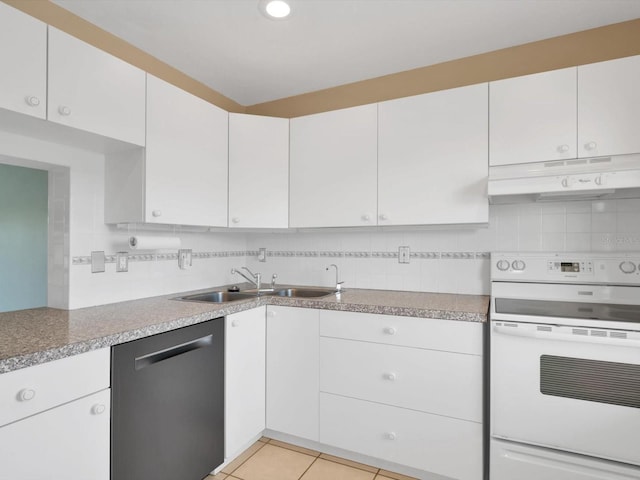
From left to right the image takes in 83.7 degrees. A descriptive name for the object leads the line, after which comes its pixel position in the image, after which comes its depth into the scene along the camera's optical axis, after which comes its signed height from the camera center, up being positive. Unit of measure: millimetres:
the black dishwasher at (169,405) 1336 -692
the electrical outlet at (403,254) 2424 -85
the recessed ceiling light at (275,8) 1699 +1136
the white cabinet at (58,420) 1026 -563
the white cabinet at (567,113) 1686 +642
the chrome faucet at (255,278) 2631 -290
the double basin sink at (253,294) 2347 -365
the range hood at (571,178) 1638 +307
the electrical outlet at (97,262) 1881 -111
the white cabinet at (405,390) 1675 -747
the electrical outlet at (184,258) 2391 -113
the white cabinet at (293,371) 2012 -744
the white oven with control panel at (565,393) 1418 -628
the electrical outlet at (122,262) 2002 -117
